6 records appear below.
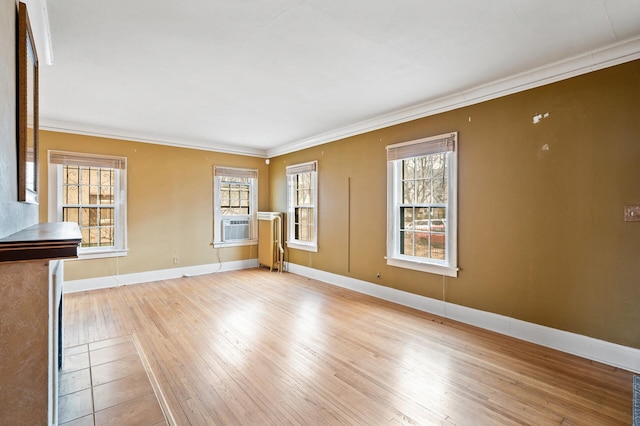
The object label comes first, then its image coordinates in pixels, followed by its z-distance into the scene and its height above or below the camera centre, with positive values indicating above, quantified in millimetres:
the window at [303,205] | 5738 +101
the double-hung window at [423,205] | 3691 +81
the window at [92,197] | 4660 +185
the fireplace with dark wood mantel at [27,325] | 1001 -387
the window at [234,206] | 6297 +81
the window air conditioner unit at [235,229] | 6430 -412
